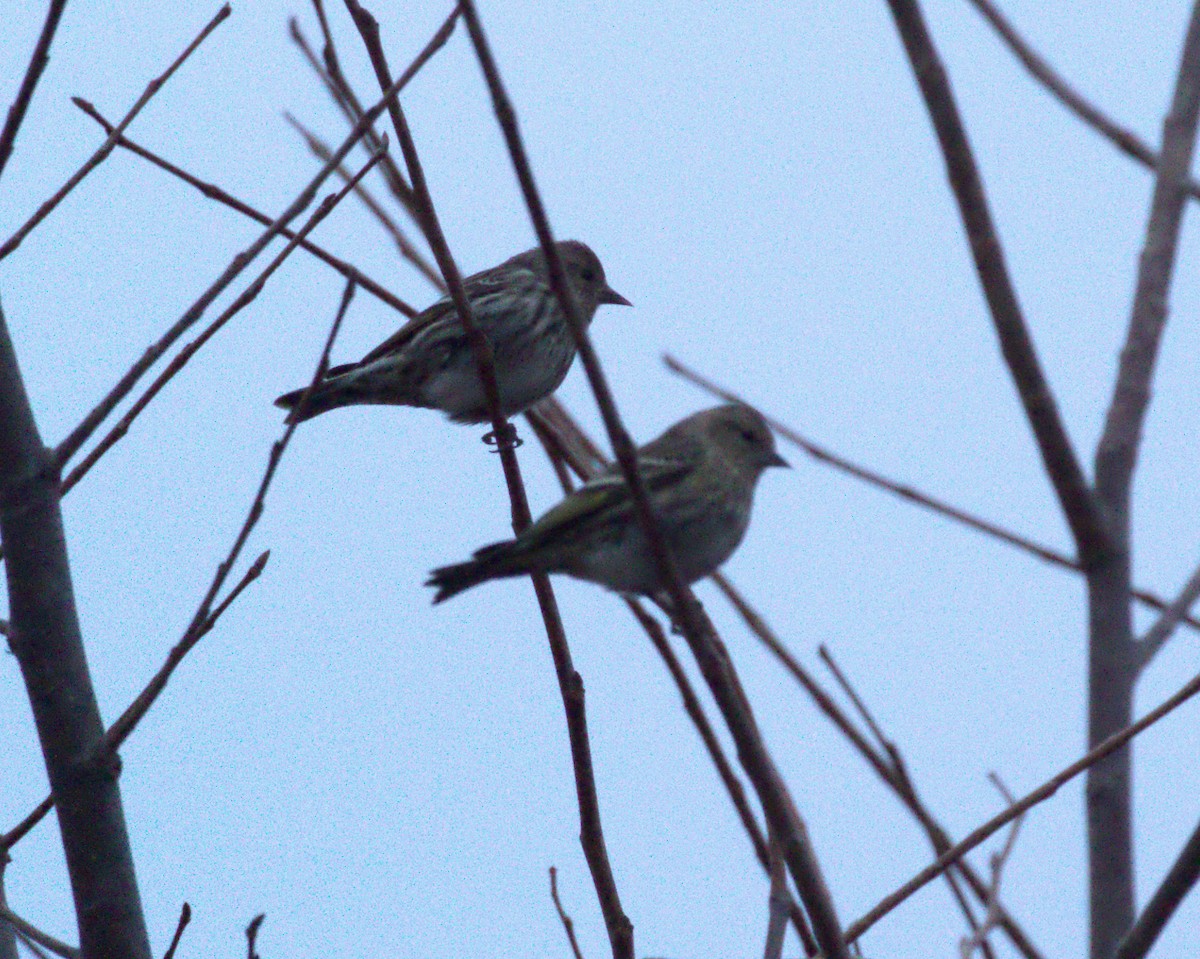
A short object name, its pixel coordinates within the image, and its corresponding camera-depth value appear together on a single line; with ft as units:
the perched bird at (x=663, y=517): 27.45
